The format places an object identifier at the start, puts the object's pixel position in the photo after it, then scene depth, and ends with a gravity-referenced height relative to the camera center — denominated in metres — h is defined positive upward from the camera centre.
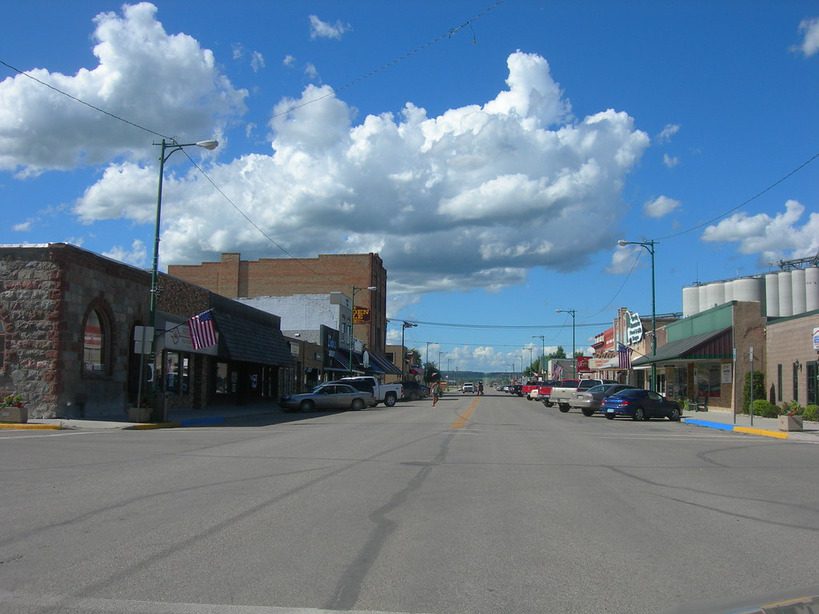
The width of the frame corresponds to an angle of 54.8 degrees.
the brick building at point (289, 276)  87.62 +10.60
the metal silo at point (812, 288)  70.12 +8.47
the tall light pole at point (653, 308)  44.91 +4.06
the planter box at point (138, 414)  25.33 -1.47
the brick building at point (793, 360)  34.06 +1.04
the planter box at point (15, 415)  22.78 -1.43
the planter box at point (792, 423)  25.97 -1.33
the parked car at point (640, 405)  33.97 -1.14
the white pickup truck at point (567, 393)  41.22 -0.81
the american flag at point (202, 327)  27.16 +1.46
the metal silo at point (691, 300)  84.75 +8.63
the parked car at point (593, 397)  38.25 -0.92
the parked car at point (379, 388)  45.28 -0.90
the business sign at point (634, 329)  59.12 +3.78
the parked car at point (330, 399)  39.28 -1.35
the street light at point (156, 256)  25.60 +3.64
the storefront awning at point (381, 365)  81.44 +0.87
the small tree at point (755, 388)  39.31 -0.31
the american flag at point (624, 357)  67.75 +1.95
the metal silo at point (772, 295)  75.06 +8.26
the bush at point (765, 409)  34.84 -1.18
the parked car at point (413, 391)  66.59 -1.45
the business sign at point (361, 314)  83.69 +6.22
